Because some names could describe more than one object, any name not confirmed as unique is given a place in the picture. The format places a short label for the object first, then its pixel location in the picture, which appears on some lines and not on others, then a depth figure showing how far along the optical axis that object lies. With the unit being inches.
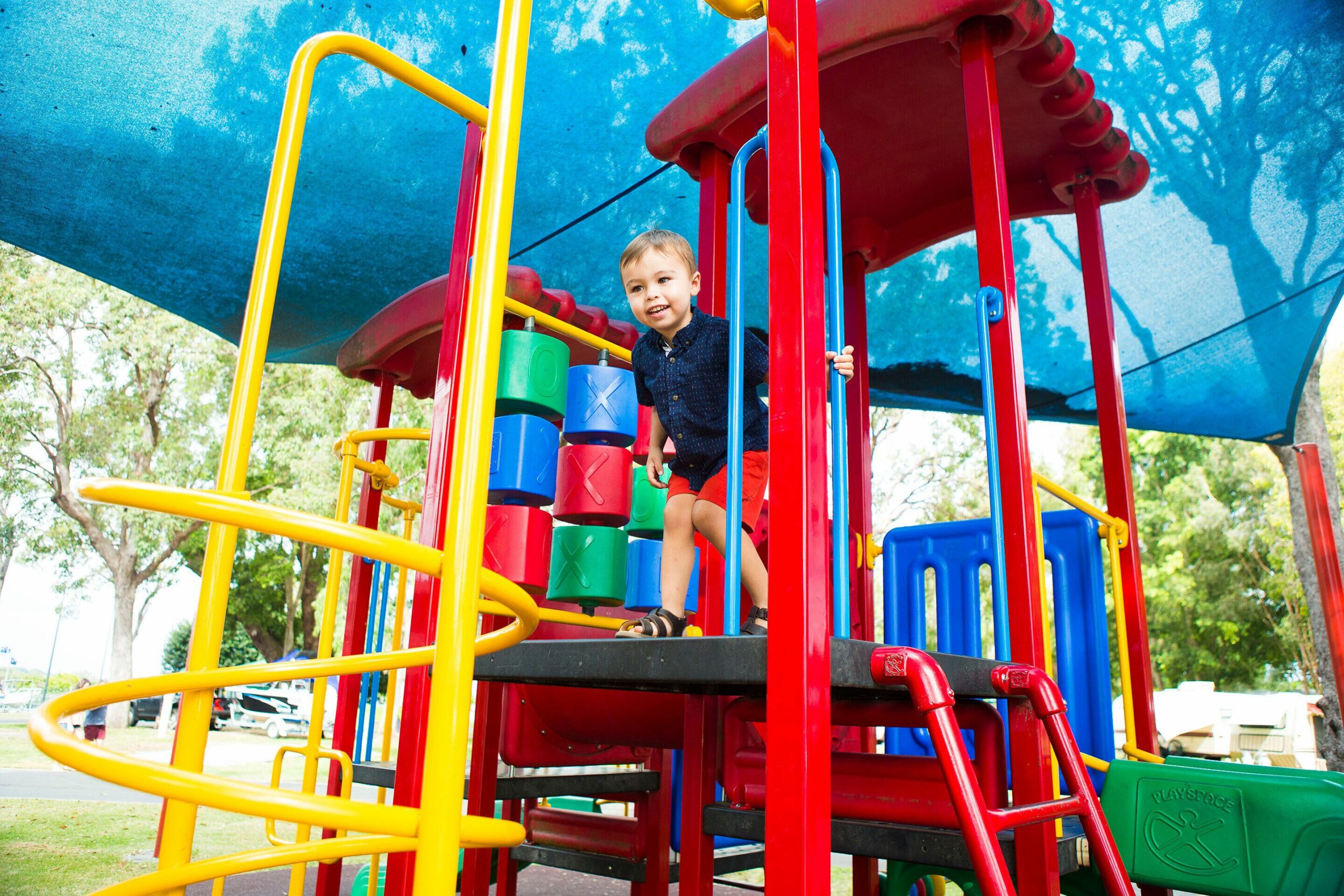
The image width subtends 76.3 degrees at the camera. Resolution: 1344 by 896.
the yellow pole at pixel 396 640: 156.7
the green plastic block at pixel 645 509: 170.9
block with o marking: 145.9
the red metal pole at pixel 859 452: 159.6
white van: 517.3
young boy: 94.9
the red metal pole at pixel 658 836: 121.2
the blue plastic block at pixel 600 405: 157.6
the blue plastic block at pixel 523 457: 142.3
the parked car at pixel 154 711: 708.7
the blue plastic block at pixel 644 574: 164.7
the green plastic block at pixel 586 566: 151.9
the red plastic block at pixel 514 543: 141.9
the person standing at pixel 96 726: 395.9
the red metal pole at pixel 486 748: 108.7
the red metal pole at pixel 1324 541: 263.6
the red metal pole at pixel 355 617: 141.4
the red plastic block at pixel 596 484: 155.3
